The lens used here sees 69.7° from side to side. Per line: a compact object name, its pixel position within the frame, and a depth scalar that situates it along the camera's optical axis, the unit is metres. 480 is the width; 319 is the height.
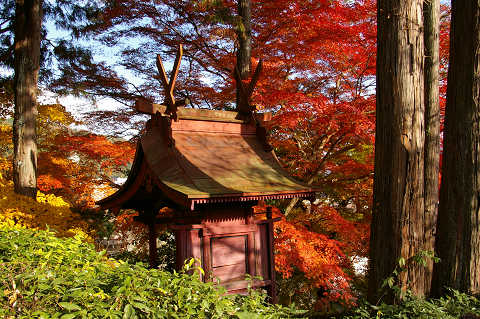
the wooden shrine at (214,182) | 5.16
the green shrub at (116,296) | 1.93
